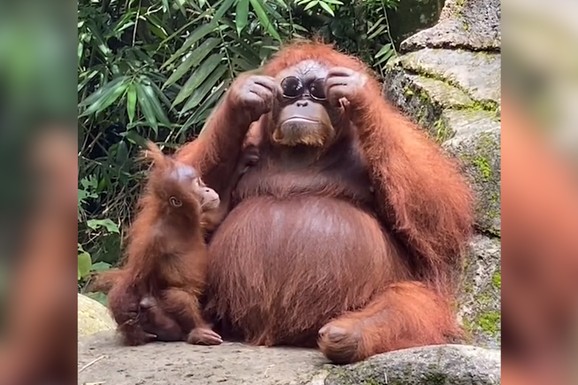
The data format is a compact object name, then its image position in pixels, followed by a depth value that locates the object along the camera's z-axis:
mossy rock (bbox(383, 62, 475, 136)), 5.20
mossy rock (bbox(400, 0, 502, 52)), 5.73
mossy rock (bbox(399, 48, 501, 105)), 5.20
